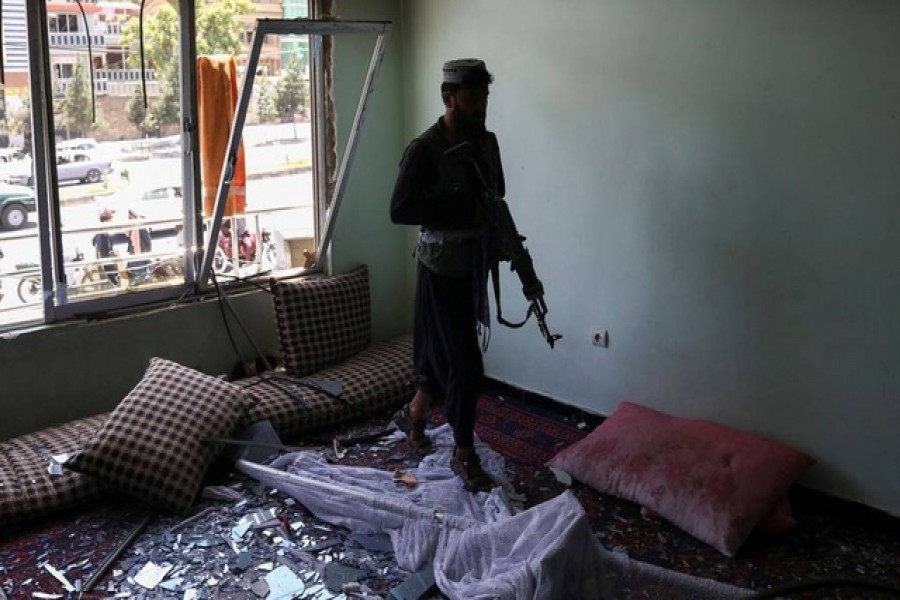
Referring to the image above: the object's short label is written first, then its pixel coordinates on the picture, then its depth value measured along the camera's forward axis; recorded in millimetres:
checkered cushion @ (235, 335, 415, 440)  4039
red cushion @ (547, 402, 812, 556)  3154
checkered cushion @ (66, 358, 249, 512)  3371
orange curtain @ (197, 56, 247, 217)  4105
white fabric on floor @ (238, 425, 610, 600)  2662
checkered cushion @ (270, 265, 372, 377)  4422
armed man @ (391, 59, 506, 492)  3420
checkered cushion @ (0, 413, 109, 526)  3275
